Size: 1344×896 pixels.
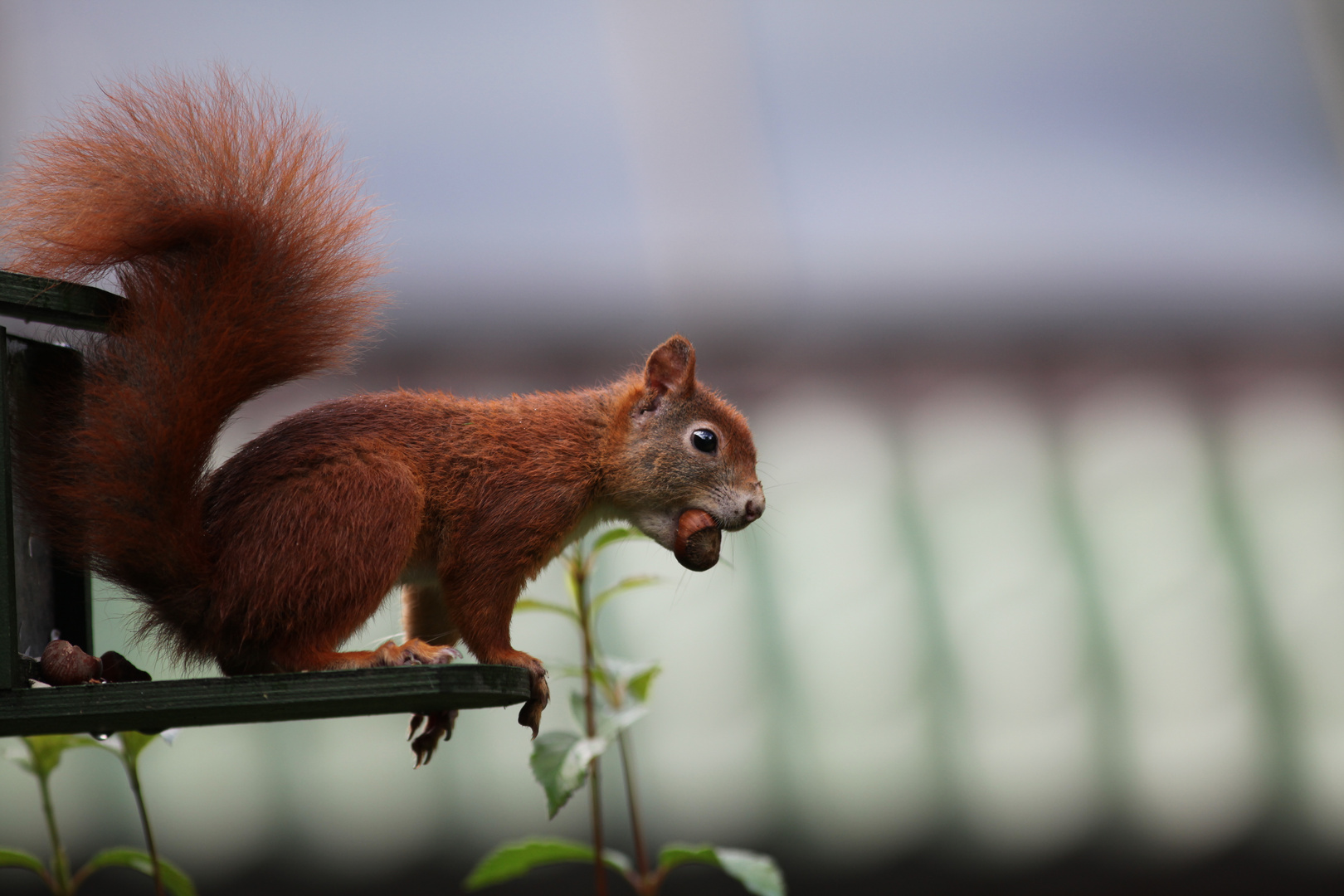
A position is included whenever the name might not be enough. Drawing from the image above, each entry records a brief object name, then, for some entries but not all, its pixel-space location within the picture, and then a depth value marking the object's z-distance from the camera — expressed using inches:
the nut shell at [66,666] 183.8
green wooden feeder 182.4
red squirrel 183.1
